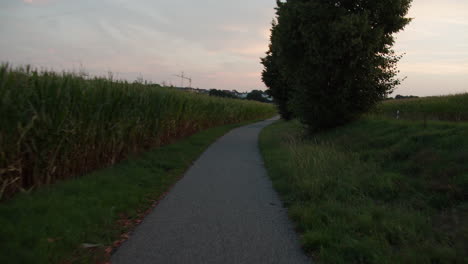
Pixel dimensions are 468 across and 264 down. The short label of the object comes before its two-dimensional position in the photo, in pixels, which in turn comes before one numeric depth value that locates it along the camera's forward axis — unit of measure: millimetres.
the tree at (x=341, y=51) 14883
